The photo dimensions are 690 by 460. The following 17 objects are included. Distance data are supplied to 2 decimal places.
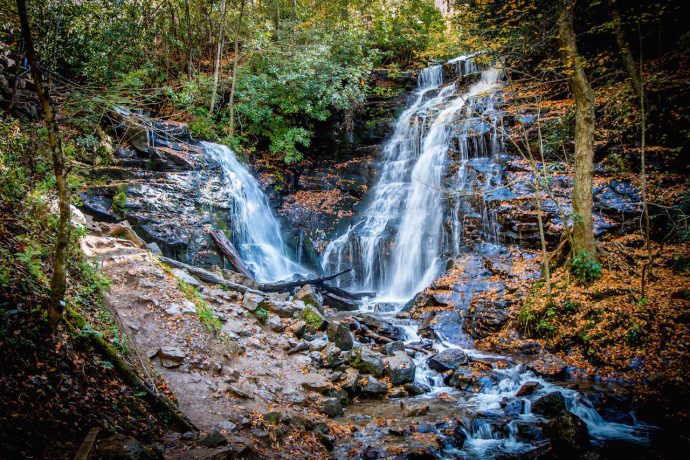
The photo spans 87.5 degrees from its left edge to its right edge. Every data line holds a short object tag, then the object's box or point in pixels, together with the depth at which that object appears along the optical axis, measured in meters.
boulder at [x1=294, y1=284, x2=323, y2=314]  8.26
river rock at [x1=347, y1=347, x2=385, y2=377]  6.37
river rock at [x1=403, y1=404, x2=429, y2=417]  5.19
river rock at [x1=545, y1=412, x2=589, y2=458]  4.38
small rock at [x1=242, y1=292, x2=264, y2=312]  7.00
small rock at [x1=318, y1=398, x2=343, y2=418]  5.00
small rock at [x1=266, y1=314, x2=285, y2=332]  6.79
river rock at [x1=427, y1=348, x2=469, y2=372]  6.74
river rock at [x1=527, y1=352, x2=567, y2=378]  6.34
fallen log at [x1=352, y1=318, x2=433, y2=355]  7.52
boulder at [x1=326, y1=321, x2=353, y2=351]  7.01
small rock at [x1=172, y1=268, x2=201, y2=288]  6.92
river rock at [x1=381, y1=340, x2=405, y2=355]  7.28
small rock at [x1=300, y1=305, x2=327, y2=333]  7.29
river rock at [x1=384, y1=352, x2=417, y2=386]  6.27
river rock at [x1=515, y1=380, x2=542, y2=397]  5.82
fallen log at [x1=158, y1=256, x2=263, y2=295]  7.69
